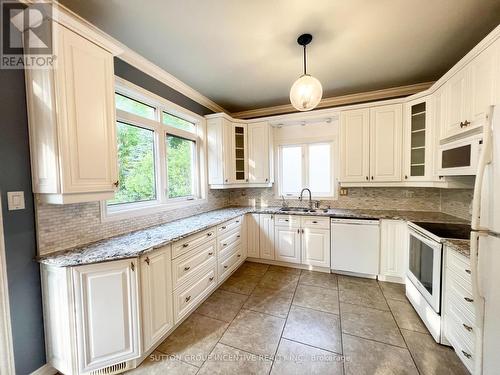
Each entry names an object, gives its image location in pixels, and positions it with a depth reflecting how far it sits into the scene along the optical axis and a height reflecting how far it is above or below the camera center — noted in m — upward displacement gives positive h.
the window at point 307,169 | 3.59 +0.16
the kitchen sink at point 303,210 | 3.29 -0.53
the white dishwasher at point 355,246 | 2.77 -0.96
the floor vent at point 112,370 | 1.47 -1.39
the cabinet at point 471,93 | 1.53 +0.73
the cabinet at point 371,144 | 2.85 +0.48
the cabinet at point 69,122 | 1.36 +0.42
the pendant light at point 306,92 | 1.82 +0.79
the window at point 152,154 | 2.17 +0.33
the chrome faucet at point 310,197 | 3.49 -0.34
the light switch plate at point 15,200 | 1.34 -0.12
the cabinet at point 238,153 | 3.39 +0.46
